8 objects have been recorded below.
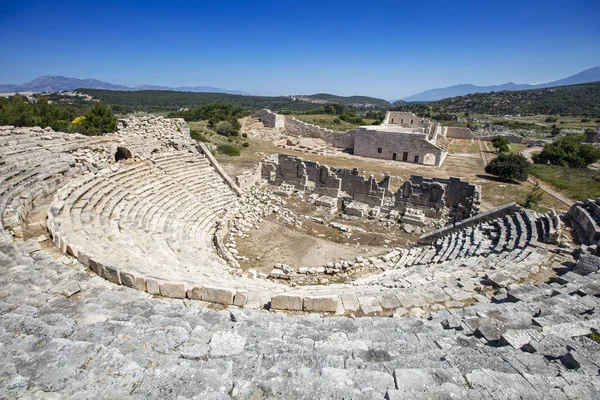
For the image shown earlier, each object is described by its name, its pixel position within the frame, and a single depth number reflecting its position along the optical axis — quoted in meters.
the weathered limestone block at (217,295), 7.07
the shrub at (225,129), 38.47
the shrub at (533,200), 19.25
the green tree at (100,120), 30.52
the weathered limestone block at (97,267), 7.23
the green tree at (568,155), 32.28
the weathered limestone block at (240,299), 7.16
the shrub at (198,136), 32.34
